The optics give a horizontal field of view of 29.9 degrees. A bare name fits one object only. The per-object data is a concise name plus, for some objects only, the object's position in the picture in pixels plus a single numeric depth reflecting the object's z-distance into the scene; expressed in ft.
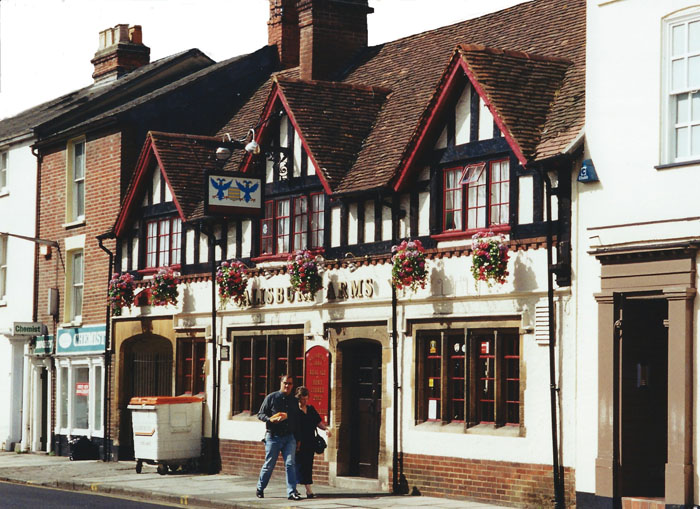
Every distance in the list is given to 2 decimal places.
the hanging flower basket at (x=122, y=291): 94.94
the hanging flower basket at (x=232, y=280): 82.89
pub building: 64.18
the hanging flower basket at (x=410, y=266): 68.28
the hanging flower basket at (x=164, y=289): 89.66
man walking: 67.62
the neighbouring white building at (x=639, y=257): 55.52
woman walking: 69.10
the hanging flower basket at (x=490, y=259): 63.62
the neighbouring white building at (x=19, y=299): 110.42
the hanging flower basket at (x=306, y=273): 76.64
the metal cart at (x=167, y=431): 84.84
